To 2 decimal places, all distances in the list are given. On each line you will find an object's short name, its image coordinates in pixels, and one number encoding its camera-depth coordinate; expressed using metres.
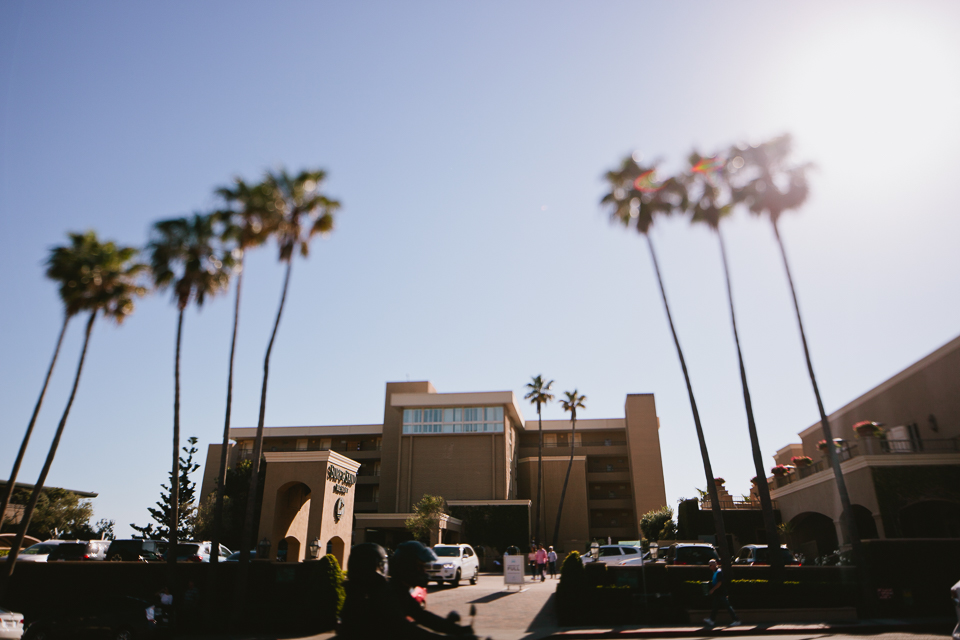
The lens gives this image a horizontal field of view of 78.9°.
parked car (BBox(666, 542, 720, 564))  22.91
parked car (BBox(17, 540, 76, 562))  25.70
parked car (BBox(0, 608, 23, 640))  14.22
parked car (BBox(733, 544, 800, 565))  23.56
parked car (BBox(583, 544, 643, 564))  25.70
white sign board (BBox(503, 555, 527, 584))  22.42
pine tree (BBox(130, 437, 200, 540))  54.19
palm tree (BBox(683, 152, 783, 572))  23.23
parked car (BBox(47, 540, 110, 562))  24.84
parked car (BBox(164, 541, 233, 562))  26.58
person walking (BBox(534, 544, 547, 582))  29.63
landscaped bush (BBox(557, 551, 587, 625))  16.41
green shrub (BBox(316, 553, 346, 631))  15.31
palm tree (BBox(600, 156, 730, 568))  23.97
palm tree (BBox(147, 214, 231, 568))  21.33
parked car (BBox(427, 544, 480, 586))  23.66
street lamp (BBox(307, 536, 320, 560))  26.81
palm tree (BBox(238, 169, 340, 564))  20.70
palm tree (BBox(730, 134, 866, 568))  22.12
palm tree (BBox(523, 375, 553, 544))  57.00
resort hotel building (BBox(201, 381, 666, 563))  30.72
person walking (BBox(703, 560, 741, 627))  15.55
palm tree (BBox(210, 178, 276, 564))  20.39
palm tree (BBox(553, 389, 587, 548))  58.50
